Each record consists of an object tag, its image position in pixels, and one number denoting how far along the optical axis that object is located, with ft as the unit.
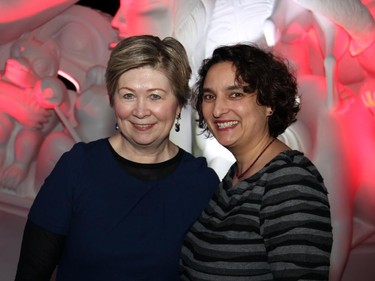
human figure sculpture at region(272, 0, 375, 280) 8.60
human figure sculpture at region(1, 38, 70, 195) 9.87
